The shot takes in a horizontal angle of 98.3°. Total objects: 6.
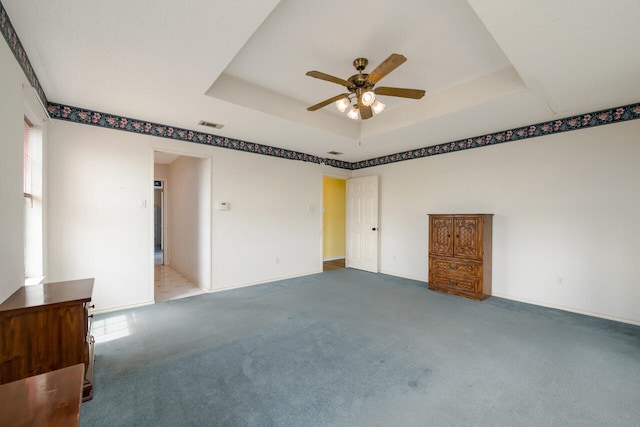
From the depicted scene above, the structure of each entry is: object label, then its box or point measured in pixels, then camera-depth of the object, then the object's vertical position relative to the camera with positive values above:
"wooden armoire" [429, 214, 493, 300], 3.99 -0.65
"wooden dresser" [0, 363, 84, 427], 0.74 -0.56
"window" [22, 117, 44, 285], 2.75 +0.09
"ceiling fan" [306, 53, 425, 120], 2.28 +1.10
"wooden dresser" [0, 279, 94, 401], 1.63 -0.76
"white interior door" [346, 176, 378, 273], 5.78 -0.26
